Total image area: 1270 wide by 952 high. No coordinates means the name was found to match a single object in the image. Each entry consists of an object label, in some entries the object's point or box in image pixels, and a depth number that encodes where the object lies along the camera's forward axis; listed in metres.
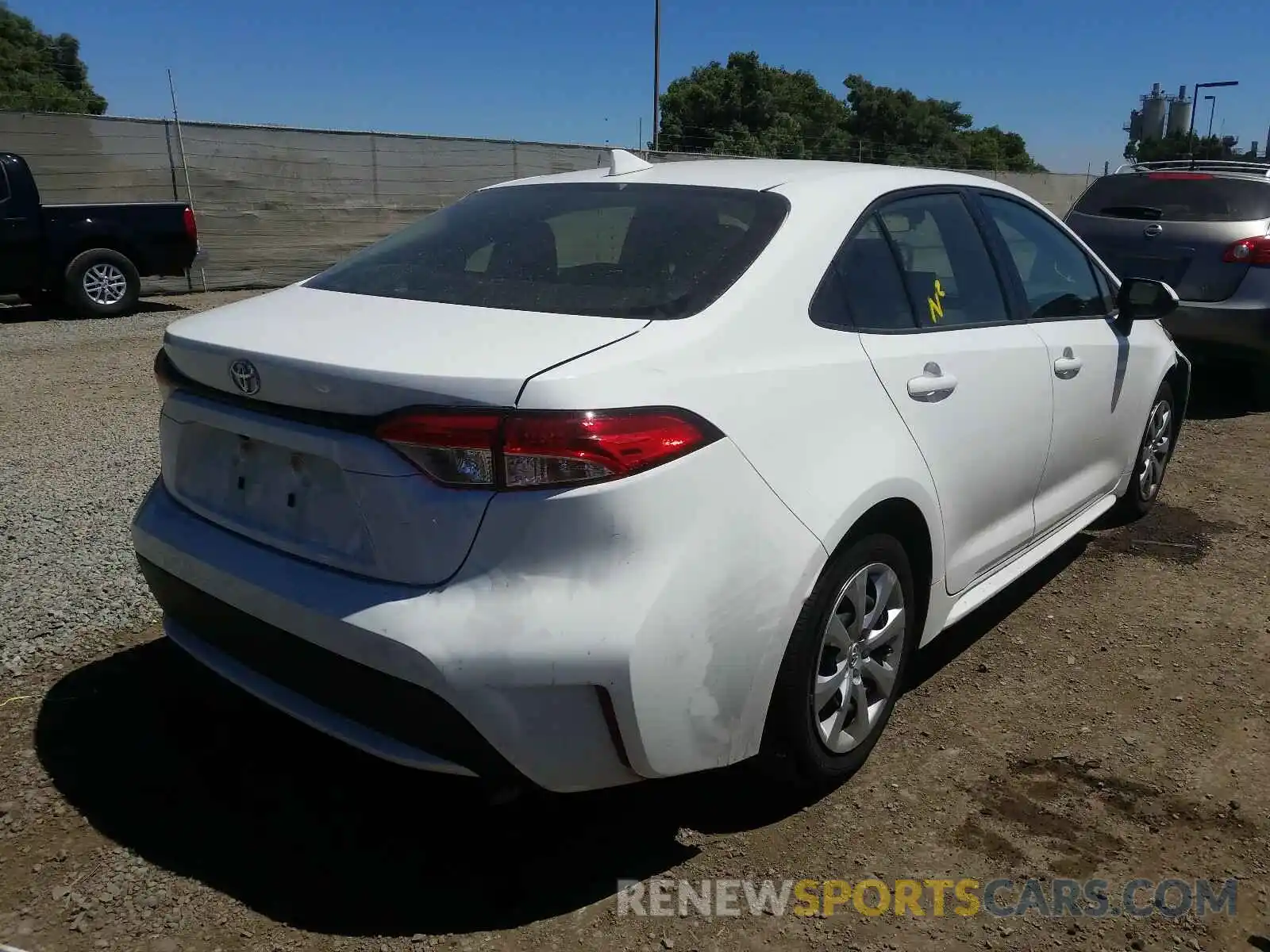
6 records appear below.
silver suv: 6.86
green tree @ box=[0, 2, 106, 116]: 39.50
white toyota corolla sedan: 2.13
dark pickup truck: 10.87
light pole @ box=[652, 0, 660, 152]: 28.06
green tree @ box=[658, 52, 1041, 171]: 48.08
